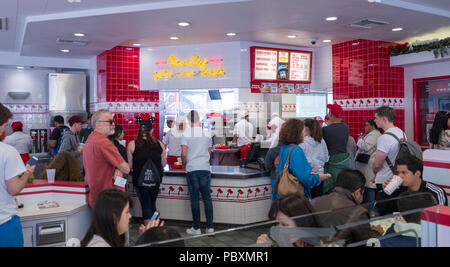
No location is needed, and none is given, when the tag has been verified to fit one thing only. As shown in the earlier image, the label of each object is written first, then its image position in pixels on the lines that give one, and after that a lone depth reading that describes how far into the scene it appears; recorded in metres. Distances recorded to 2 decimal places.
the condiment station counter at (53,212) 3.32
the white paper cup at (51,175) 3.92
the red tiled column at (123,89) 8.05
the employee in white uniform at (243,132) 8.49
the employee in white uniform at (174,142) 6.79
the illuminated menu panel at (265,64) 7.77
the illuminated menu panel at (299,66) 8.27
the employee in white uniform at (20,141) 6.36
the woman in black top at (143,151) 4.79
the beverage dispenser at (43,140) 8.77
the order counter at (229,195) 5.28
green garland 6.54
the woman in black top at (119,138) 4.99
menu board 7.77
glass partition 1.60
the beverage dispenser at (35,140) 8.68
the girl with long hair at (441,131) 5.59
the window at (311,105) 9.74
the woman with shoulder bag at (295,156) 3.60
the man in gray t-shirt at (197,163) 4.87
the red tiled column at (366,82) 7.44
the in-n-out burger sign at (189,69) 7.82
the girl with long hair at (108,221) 1.99
